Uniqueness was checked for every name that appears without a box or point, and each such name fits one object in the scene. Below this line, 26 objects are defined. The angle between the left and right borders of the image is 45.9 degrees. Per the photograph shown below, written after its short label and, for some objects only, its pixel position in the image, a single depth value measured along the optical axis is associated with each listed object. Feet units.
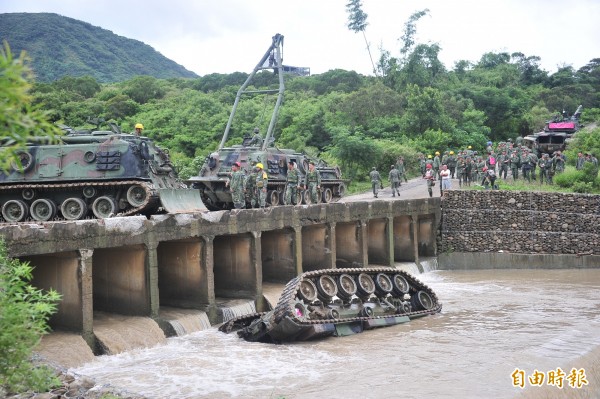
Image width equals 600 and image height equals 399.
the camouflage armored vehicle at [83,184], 67.77
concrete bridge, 46.06
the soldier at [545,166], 105.70
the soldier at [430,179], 99.76
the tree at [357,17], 217.15
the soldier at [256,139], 93.33
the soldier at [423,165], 125.06
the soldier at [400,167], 119.75
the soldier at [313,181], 85.46
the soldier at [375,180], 107.23
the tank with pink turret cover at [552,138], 128.98
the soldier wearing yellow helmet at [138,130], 72.33
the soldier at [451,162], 116.16
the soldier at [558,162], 108.06
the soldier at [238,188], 71.82
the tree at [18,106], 13.34
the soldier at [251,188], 75.87
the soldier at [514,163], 108.58
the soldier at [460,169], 107.93
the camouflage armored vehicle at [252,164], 84.28
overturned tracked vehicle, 49.55
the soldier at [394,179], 106.32
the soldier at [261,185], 74.54
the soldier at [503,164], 112.00
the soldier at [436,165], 115.98
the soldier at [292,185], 84.28
